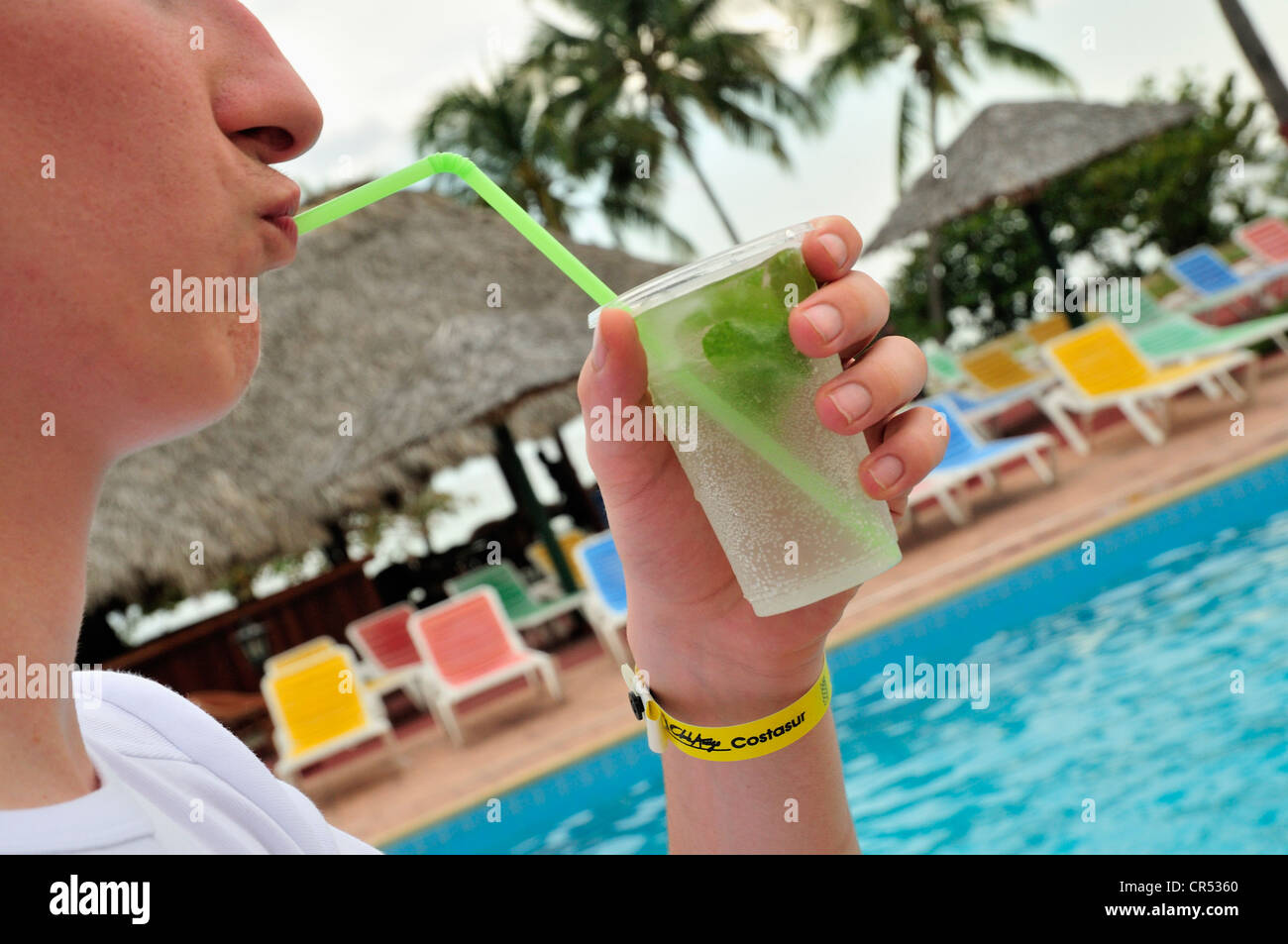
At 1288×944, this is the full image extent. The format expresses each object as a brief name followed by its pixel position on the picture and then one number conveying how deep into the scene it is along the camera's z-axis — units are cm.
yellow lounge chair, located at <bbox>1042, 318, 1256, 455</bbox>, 905
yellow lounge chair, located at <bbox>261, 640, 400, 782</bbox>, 780
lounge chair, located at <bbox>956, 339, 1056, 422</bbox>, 1216
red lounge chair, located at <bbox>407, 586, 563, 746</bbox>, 801
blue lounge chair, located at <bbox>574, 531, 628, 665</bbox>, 832
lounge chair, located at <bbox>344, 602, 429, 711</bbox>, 1024
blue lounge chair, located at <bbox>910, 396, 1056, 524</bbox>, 862
